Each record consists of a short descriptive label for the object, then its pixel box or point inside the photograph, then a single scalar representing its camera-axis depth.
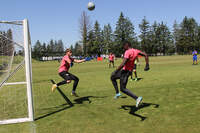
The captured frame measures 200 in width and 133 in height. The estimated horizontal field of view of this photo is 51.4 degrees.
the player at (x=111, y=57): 26.52
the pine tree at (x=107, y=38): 100.49
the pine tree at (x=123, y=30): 94.44
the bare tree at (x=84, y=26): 78.44
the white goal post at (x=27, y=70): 5.55
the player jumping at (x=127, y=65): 6.12
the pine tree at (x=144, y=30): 97.75
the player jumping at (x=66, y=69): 8.24
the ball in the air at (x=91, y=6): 15.85
